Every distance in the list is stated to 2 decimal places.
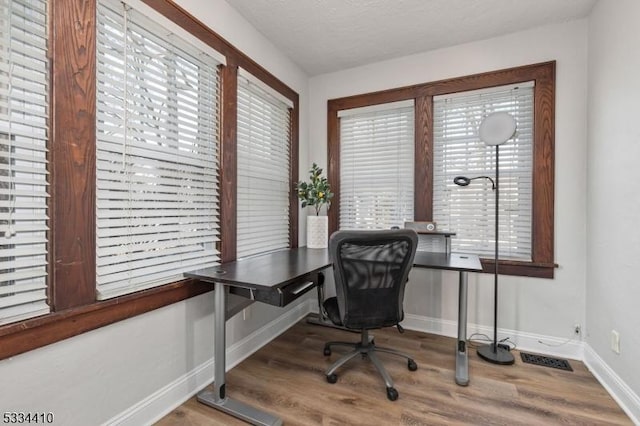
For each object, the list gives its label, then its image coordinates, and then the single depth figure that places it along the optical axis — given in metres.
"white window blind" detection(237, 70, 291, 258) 2.36
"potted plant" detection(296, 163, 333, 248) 2.92
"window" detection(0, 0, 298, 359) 1.15
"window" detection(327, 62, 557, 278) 2.40
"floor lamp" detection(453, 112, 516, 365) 2.21
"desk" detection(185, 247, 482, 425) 1.61
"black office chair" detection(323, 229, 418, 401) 1.77
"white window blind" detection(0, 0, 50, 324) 1.11
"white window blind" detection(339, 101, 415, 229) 2.93
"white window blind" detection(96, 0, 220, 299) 1.45
